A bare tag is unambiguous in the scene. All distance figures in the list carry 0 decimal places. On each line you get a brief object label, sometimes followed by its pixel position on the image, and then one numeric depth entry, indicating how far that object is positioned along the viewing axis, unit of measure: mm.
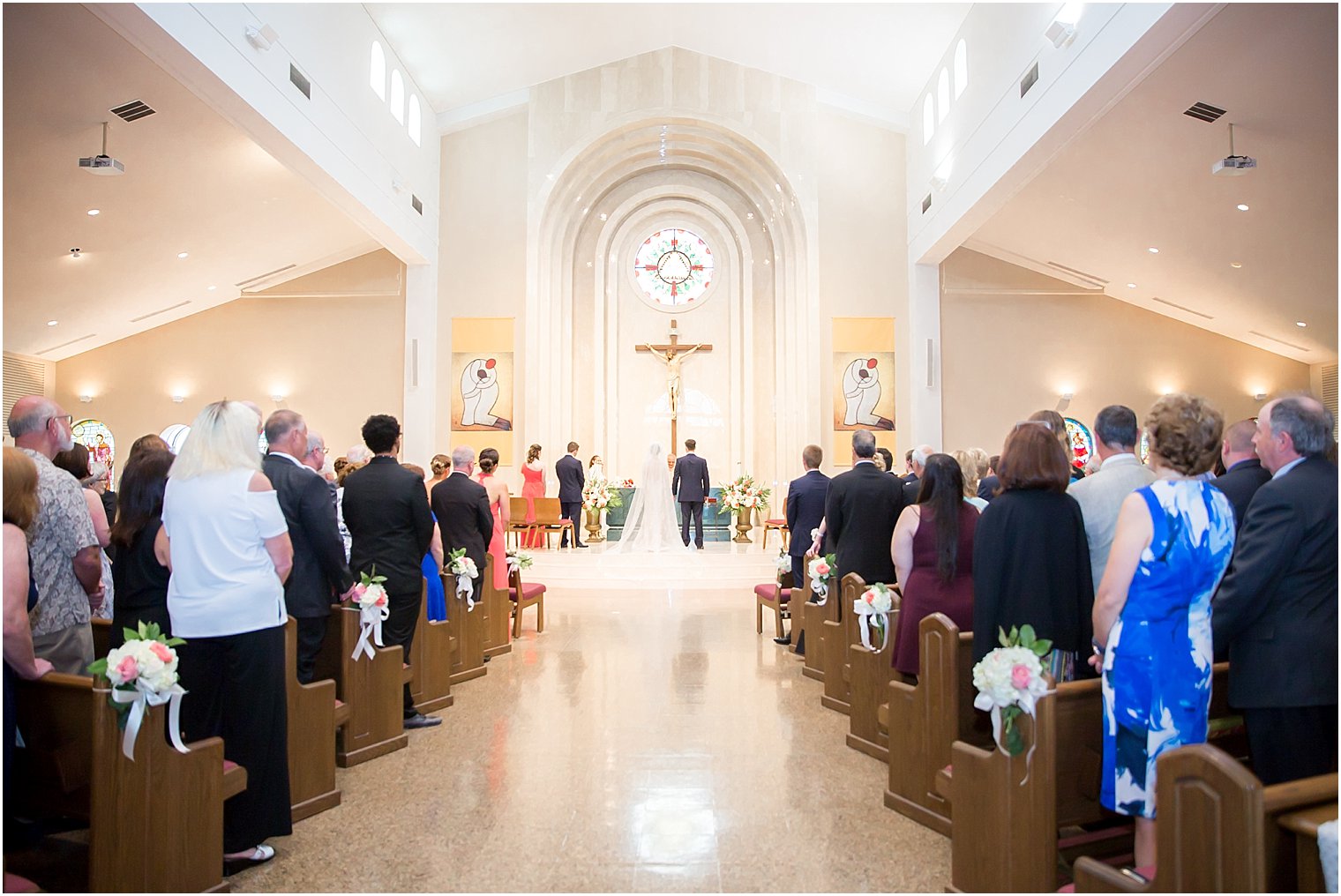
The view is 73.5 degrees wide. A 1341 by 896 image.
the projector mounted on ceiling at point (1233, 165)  8531
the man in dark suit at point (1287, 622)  2604
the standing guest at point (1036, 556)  3191
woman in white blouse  3107
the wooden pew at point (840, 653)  5297
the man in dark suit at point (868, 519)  5536
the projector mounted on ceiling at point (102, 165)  8438
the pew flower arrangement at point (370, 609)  4426
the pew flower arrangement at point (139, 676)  2785
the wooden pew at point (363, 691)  4461
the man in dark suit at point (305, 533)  3895
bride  12500
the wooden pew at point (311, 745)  3812
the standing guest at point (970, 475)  4488
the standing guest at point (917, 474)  5744
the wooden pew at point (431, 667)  5395
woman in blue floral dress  2580
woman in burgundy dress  4000
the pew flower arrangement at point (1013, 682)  2742
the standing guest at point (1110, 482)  3371
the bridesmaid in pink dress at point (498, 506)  7238
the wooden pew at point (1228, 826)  2012
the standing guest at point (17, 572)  2869
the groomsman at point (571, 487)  13797
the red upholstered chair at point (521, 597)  7852
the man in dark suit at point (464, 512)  6418
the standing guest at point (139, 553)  3406
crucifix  17219
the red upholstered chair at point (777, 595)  7561
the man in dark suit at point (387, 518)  4824
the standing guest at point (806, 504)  7062
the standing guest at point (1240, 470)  3736
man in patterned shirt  3367
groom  13102
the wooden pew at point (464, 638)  6141
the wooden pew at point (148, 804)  2891
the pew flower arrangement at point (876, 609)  4582
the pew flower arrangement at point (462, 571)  6125
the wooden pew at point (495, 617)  6918
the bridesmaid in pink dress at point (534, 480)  13711
